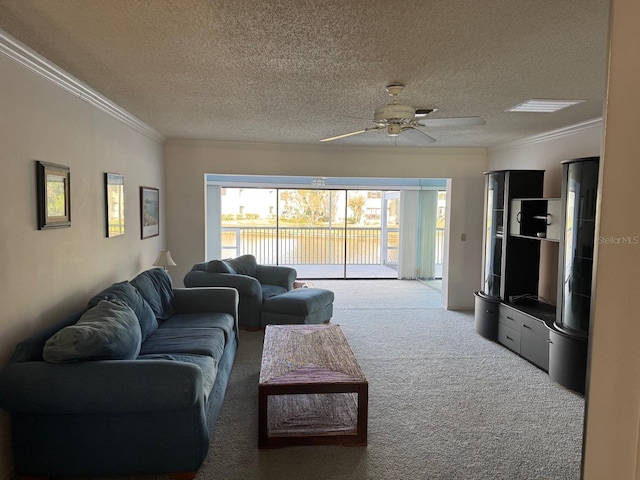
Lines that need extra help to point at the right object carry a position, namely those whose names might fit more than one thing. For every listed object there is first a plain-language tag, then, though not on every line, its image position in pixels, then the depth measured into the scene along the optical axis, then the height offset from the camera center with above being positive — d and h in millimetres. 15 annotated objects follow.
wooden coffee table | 2553 -1085
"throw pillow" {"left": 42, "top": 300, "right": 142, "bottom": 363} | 2102 -679
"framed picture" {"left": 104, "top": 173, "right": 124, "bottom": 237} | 3553 +76
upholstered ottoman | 4707 -1067
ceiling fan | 2842 +680
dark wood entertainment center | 3379 -476
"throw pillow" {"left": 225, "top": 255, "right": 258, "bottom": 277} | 5520 -687
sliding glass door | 8852 -314
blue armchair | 4773 -805
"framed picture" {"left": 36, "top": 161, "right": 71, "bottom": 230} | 2500 +99
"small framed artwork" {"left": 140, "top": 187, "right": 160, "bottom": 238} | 4570 +4
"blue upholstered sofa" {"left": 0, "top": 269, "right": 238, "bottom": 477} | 2039 -975
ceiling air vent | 3269 +926
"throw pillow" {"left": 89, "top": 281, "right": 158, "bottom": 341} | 2986 -668
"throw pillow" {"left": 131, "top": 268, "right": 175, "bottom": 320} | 3570 -695
